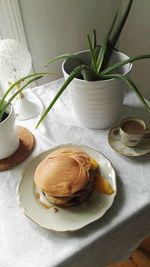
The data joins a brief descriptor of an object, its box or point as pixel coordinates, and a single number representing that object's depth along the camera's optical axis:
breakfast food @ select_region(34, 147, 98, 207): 0.40
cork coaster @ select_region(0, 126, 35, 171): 0.52
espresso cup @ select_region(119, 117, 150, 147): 0.49
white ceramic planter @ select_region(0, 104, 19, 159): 0.48
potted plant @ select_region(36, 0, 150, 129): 0.48
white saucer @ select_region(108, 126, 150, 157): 0.50
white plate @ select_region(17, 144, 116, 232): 0.40
